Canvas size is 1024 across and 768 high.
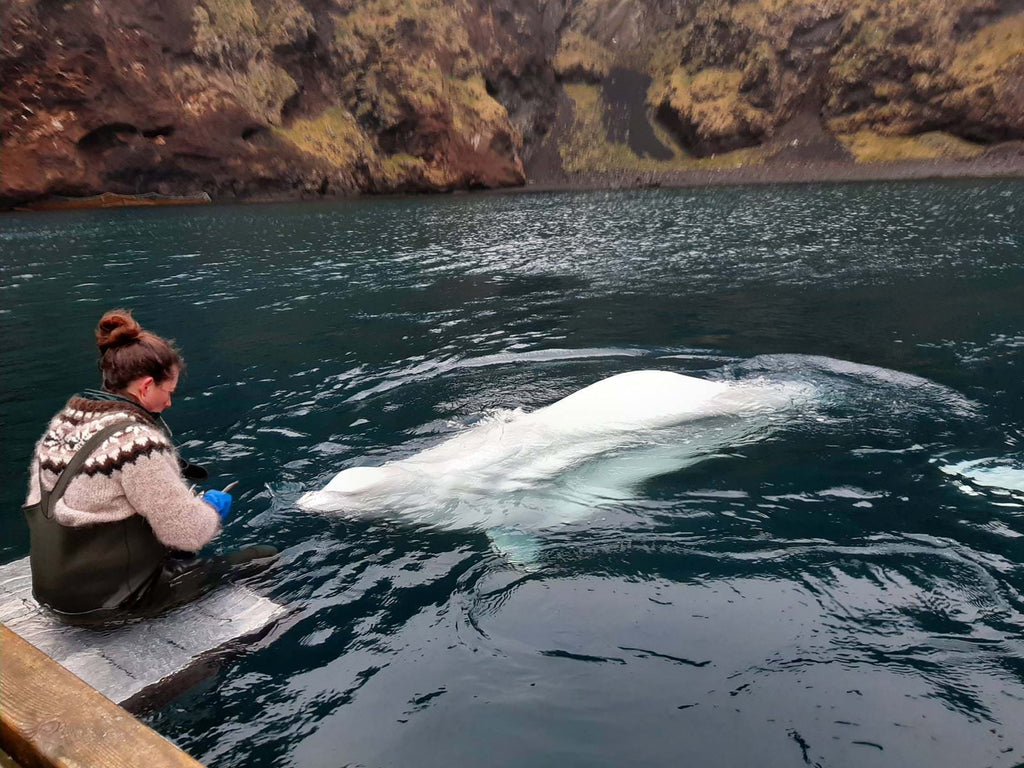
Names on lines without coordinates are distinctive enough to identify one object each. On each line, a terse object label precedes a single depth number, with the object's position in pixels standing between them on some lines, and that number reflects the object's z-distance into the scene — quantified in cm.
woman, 337
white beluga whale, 556
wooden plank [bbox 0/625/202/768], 224
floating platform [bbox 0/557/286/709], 352
